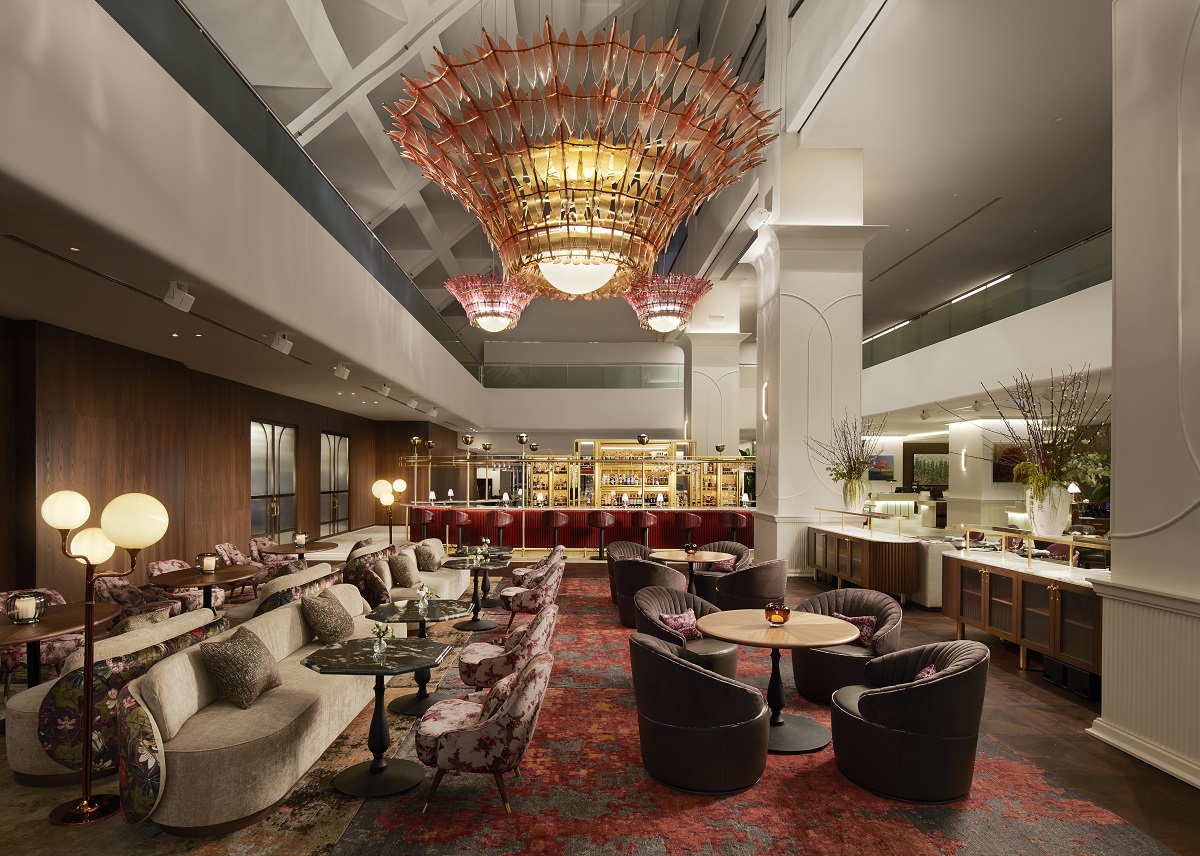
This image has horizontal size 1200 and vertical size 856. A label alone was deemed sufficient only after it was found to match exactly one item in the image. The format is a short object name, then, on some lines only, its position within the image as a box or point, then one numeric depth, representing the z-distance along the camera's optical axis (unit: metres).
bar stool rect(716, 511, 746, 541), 13.30
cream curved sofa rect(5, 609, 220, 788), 3.69
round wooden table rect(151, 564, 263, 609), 6.62
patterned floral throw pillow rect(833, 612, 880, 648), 5.09
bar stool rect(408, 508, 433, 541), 13.29
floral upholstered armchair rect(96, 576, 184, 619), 6.17
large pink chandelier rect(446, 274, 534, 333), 11.53
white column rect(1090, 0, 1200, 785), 3.94
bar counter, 13.46
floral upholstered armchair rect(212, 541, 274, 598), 8.77
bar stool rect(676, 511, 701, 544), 13.22
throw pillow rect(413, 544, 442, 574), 9.01
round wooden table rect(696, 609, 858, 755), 4.21
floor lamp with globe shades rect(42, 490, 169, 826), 3.42
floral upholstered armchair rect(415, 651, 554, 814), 3.49
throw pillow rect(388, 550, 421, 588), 7.83
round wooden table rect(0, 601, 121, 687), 4.20
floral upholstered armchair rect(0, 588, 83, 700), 4.97
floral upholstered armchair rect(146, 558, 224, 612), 6.61
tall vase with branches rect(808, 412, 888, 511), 9.70
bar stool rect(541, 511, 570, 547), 13.02
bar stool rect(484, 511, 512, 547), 12.62
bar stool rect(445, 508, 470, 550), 13.08
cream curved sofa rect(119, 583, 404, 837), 3.22
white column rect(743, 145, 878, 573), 10.40
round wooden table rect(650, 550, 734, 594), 8.02
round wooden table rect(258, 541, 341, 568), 9.27
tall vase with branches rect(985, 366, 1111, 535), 5.75
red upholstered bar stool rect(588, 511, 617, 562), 12.74
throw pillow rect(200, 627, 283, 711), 3.82
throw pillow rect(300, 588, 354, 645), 5.30
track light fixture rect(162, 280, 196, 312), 5.23
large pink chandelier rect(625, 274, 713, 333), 11.77
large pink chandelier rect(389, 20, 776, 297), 4.48
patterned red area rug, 3.24
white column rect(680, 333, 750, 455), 17.52
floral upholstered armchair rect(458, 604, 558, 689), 4.29
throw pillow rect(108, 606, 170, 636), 4.43
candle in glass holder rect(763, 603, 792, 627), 4.49
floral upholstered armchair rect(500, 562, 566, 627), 6.54
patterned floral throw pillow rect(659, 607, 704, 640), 5.52
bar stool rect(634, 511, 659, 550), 12.94
